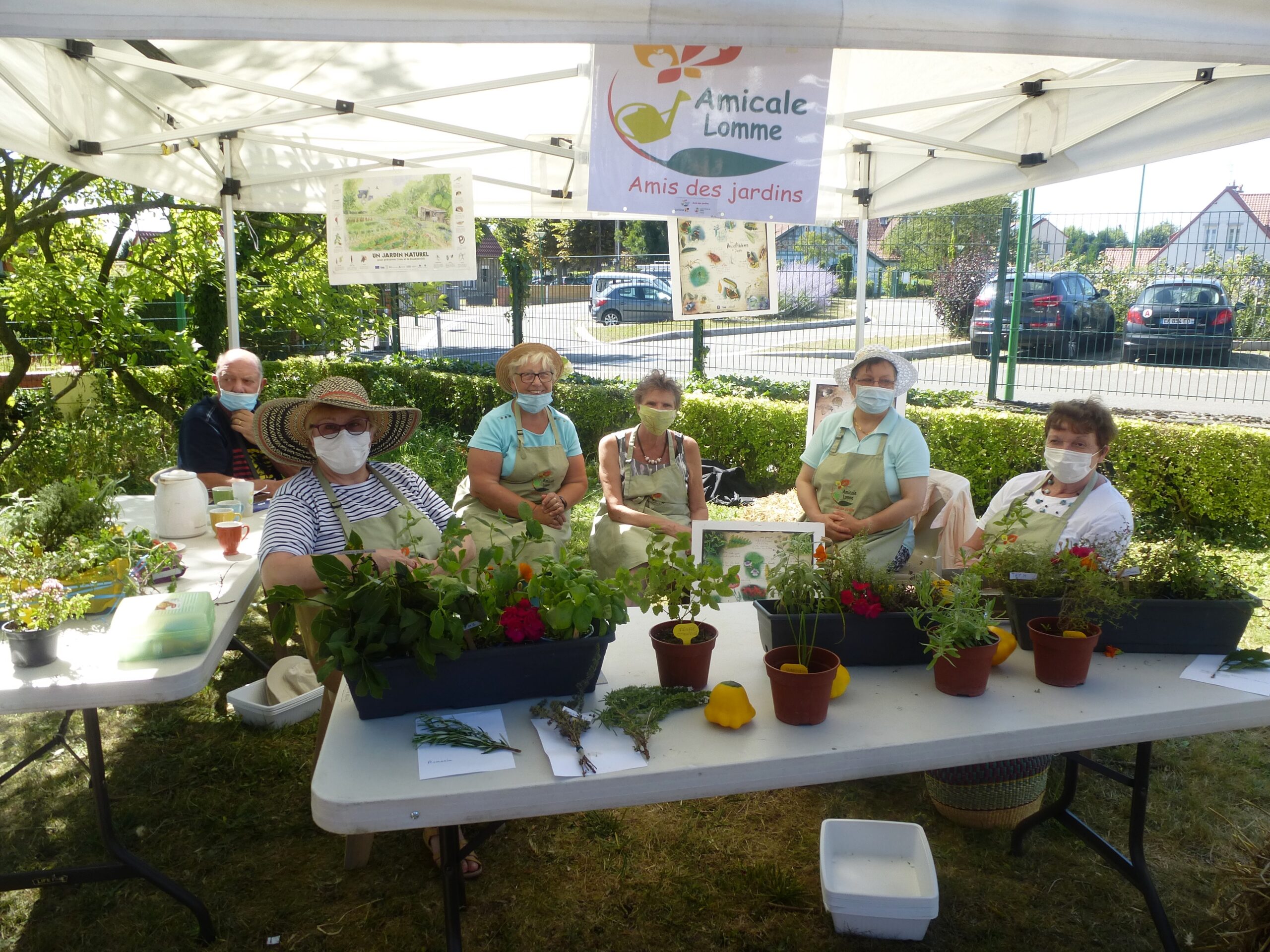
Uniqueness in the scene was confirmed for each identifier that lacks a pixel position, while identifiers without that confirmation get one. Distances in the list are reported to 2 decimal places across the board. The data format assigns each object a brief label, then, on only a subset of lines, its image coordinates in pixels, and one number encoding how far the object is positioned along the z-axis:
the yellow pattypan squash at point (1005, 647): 2.09
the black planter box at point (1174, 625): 2.13
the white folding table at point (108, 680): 1.95
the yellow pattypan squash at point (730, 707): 1.81
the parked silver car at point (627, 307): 10.70
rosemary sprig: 1.72
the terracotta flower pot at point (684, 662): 1.95
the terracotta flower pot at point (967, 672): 1.93
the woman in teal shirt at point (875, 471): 3.63
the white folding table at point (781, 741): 1.58
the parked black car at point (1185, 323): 7.91
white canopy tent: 1.79
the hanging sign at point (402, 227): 4.59
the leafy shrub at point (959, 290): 8.48
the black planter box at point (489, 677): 1.81
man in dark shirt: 4.00
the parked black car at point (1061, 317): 8.05
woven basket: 2.77
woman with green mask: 3.93
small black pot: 2.01
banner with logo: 2.45
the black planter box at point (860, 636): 2.05
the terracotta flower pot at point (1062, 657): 1.99
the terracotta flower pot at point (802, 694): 1.80
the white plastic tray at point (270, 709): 3.44
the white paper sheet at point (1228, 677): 2.00
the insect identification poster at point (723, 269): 4.28
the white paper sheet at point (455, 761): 1.63
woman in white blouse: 2.83
